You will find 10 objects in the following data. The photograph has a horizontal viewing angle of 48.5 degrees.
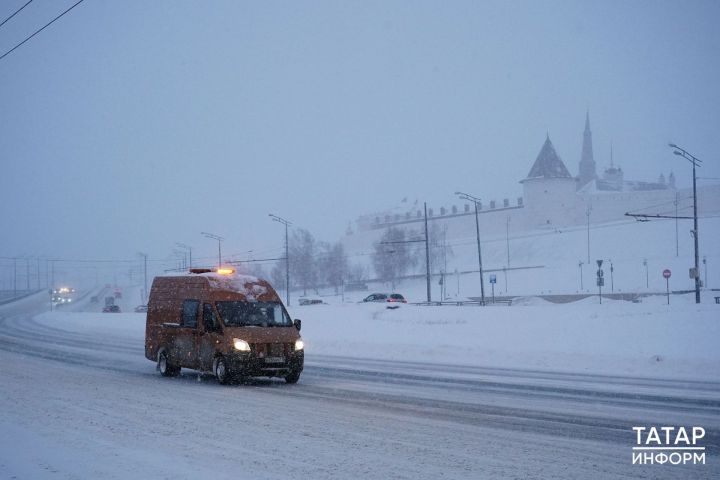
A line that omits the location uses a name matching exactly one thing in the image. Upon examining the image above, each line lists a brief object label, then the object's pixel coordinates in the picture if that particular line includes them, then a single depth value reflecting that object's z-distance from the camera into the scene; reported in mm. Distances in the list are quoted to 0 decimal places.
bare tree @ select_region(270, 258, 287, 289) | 130875
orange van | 17203
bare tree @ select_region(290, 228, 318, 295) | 127625
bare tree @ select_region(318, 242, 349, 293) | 126231
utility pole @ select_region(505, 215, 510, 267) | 146250
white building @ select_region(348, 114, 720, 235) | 162875
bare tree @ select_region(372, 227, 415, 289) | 118750
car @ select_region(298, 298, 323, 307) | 72562
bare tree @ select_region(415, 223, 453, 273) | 132725
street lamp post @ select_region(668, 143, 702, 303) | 40125
